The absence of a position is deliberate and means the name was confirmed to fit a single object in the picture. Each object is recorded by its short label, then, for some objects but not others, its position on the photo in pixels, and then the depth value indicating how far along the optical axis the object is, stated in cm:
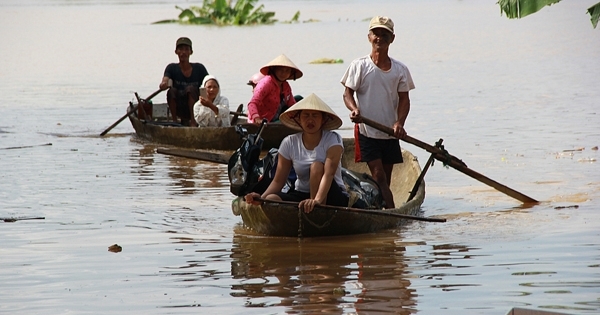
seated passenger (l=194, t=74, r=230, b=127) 2189
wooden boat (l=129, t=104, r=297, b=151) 2073
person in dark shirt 2380
